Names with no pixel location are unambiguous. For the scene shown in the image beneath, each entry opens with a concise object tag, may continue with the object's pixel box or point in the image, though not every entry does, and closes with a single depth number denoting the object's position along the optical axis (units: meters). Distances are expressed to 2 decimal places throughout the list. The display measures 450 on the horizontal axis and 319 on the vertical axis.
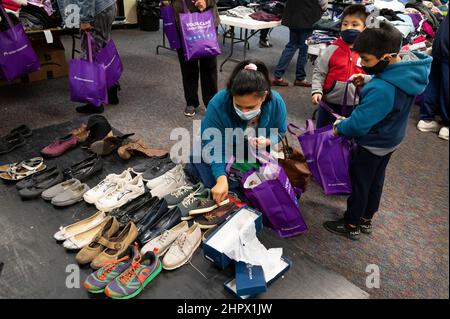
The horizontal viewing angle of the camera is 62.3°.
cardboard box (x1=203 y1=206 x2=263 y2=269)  1.42
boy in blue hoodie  1.58
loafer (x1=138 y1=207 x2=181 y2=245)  1.65
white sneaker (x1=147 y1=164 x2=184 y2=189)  2.05
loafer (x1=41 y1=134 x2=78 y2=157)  2.40
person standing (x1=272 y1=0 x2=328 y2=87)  3.88
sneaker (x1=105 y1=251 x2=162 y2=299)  1.36
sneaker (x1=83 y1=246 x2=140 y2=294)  1.38
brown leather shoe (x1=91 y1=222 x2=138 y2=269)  1.50
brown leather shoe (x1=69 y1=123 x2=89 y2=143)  2.59
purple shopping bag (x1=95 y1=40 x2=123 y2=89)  3.13
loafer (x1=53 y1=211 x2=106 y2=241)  1.66
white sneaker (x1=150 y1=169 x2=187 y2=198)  1.99
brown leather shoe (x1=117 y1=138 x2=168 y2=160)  2.38
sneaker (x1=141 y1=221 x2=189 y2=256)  1.58
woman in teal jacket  1.73
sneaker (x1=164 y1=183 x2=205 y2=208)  1.87
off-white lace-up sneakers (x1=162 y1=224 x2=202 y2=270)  1.49
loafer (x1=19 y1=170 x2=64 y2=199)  1.94
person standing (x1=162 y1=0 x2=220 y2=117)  2.94
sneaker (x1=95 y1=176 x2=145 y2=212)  1.87
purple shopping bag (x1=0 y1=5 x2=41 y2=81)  3.01
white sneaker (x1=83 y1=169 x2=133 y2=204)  1.92
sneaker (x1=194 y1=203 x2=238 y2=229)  1.68
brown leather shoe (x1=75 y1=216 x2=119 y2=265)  1.51
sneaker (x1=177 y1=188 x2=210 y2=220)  1.77
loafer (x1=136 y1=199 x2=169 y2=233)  1.69
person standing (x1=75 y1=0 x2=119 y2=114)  2.93
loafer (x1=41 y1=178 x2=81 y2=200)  1.92
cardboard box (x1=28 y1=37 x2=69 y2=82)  4.05
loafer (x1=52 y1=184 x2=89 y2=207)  1.88
